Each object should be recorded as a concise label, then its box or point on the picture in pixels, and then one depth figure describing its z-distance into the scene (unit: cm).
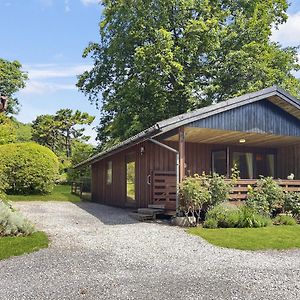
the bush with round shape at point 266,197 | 1096
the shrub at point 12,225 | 790
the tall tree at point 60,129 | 3572
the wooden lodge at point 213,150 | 1123
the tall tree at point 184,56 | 2053
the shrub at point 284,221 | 1063
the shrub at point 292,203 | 1152
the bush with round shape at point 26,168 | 1798
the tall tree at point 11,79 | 3378
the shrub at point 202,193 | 1002
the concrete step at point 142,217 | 1115
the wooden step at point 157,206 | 1193
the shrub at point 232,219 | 976
